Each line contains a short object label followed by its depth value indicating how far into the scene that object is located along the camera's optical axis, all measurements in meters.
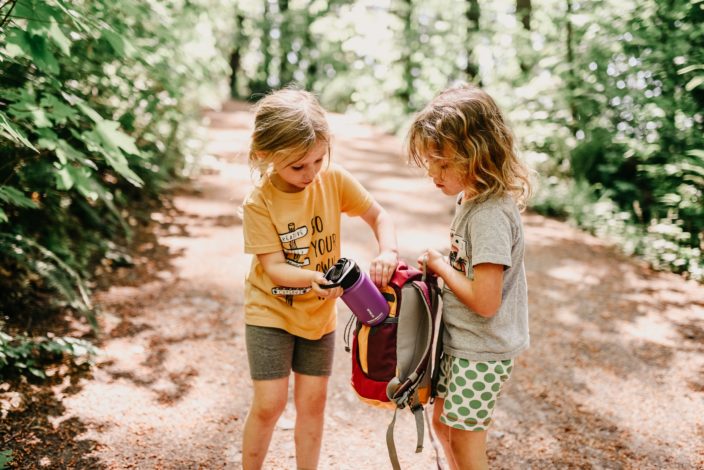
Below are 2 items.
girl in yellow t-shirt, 2.04
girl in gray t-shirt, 1.89
